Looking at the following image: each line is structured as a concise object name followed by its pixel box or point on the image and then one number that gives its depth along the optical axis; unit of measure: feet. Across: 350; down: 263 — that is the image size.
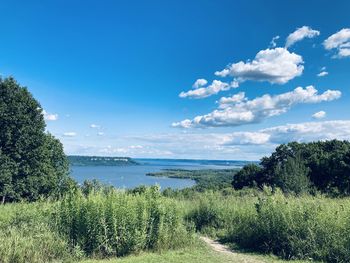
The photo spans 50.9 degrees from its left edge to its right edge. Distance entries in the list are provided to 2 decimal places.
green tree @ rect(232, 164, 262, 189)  163.94
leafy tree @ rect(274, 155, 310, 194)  100.99
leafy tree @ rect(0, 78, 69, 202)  80.48
